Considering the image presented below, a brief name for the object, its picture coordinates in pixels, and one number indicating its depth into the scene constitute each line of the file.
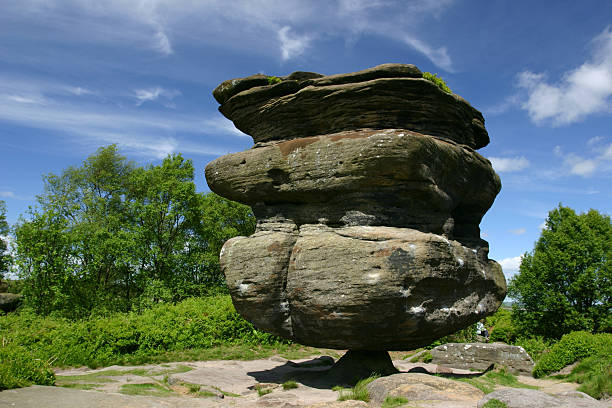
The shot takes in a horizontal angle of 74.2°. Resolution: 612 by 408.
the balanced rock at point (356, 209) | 10.17
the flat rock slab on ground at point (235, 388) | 7.77
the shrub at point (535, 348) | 19.51
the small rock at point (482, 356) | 15.97
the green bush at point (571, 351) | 14.66
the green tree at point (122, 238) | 25.03
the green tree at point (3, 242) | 39.58
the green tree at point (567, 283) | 23.61
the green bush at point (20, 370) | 8.14
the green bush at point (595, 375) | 10.69
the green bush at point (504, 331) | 27.16
